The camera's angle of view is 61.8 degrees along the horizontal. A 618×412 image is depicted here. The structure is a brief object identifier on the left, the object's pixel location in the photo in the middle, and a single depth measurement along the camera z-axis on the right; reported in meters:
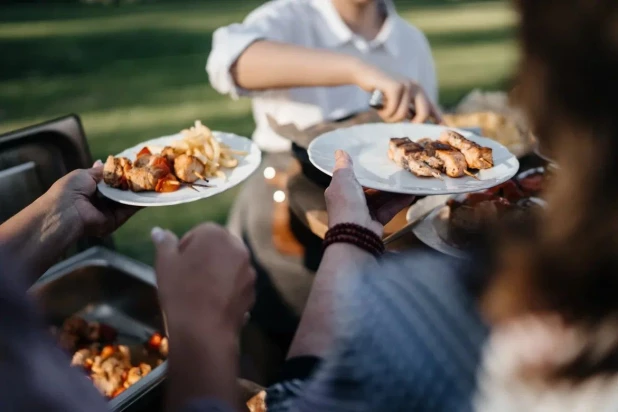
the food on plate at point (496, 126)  1.84
